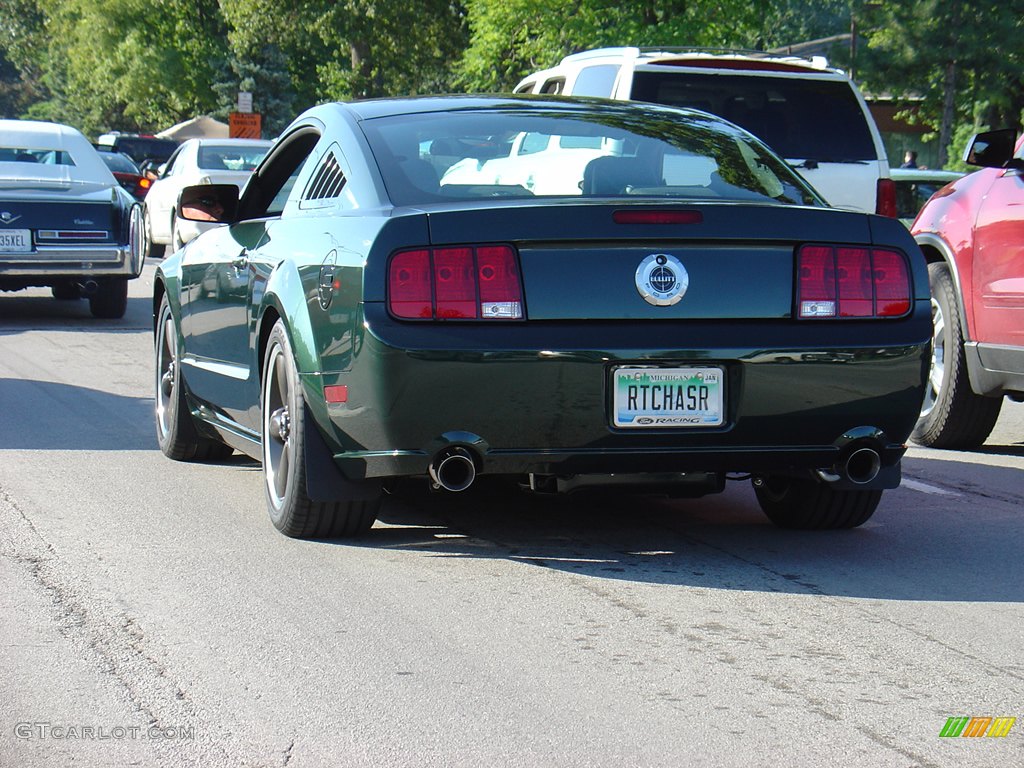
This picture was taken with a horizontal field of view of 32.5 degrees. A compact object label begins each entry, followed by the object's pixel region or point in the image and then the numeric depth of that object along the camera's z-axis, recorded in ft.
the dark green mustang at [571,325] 17.17
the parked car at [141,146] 160.15
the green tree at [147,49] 219.82
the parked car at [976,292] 26.55
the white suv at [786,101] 38.73
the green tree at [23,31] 287.48
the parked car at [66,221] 47.73
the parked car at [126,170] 112.27
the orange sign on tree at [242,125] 136.98
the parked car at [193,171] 70.64
